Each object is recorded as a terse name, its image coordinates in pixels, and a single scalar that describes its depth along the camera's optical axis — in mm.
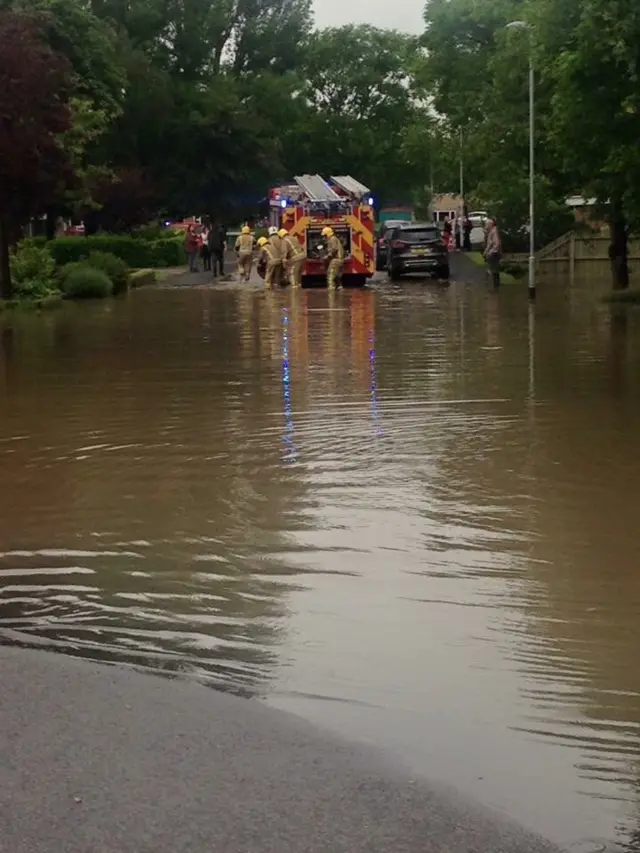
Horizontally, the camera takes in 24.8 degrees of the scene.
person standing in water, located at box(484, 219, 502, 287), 39062
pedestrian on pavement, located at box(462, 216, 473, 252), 69500
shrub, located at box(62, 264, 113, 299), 35844
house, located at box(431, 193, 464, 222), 130913
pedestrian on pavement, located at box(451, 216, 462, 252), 68125
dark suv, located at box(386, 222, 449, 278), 43438
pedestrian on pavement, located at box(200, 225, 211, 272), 53812
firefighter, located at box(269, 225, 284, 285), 38594
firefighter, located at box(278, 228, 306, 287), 38312
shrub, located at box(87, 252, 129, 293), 38500
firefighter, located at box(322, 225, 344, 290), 38156
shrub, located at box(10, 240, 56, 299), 34438
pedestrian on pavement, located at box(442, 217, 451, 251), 67800
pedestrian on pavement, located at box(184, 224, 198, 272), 52594
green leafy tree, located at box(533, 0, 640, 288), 21766
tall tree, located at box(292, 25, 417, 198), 91250
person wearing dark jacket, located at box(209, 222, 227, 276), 50719
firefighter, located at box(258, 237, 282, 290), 38562
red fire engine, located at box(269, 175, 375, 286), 39094
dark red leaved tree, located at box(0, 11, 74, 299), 28609
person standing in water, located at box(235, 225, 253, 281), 42875
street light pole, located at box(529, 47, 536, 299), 31844
